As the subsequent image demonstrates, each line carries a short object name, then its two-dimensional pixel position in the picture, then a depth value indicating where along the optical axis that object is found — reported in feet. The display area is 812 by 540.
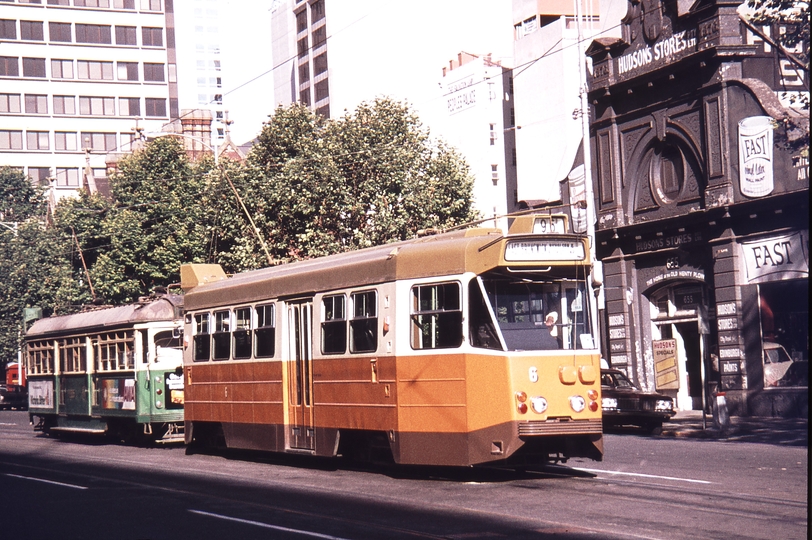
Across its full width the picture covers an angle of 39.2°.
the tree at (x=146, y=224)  154.40
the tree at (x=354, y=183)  118.21
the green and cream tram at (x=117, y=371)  79.15
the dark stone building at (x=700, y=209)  93.40
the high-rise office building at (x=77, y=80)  304.91
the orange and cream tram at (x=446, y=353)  45.83
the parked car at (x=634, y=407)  81.97
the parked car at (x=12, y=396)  175.42
